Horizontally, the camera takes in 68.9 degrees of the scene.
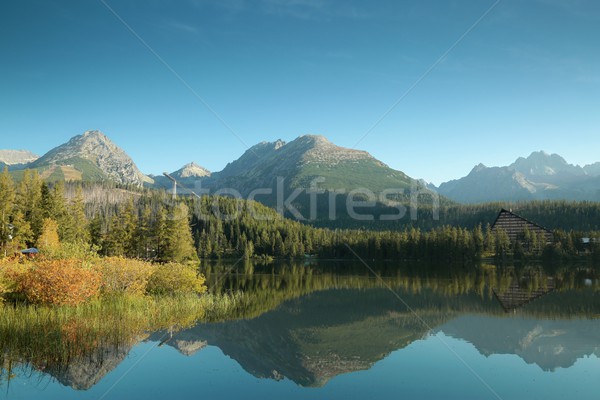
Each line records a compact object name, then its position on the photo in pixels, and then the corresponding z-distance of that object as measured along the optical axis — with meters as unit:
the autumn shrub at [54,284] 27.12
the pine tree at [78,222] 81.69
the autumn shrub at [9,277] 27.22
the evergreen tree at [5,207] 68.62
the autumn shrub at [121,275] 32.82
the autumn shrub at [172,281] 39.59
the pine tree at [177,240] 72.08
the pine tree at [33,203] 75.50
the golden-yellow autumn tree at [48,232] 64.18
